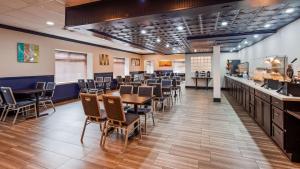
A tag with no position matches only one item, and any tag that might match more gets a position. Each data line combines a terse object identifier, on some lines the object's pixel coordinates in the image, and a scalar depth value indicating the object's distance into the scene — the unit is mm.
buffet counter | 2521
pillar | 7091
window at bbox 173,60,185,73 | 14760
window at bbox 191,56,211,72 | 11773
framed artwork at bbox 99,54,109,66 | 9602
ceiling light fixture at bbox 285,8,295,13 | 3363
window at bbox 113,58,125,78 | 11599
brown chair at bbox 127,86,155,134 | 3896
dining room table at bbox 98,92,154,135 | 3297
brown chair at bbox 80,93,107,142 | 3020
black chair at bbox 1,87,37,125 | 4387
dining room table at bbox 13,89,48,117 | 4823
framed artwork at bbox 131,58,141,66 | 13578
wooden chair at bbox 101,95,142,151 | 2811
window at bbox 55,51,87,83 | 7535
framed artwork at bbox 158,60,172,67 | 14787
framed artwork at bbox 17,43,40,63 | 5660
